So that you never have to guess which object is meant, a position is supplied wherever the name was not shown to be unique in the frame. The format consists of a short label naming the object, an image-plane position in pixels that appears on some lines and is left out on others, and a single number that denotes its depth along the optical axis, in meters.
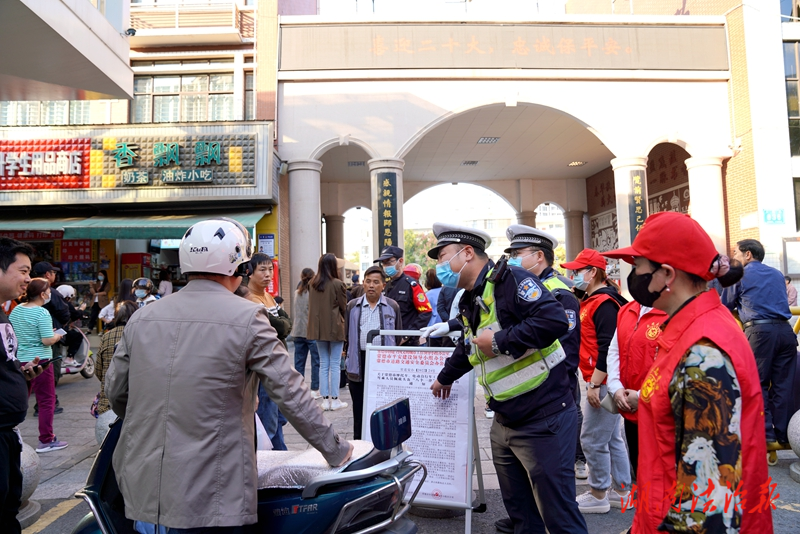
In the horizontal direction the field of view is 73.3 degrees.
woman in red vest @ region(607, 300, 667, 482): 3.18
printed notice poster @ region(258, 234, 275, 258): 13.97
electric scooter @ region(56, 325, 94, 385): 6.89
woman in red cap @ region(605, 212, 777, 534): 1.45
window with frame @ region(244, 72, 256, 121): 14.77
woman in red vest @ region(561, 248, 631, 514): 3.98
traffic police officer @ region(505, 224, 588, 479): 3.92
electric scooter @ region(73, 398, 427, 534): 2.08
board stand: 3.60
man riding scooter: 1.89
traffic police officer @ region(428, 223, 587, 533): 2.73
